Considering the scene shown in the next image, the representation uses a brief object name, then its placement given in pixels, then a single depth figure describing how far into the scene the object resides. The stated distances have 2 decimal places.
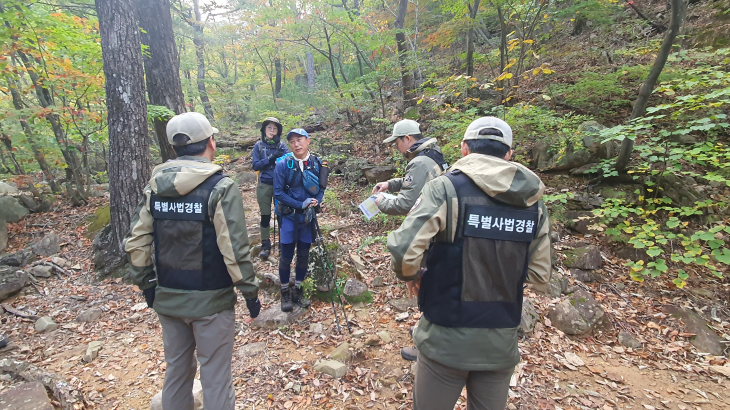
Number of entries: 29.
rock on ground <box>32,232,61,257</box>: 6.05
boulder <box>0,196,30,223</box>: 7.72
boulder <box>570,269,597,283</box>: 5.09
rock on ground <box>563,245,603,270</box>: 5.22
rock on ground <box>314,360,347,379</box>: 3.31
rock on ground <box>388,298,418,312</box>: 4.50
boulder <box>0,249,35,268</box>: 5.64
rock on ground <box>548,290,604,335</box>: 4.10
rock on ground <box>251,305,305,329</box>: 4.09
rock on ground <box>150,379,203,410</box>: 2.86
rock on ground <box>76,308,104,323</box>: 4.43
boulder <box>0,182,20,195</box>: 8.85
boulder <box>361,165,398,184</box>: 8.64
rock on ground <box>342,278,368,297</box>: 4.70
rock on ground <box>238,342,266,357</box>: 3.65
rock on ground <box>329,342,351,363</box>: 3.52
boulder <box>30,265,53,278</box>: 5.40
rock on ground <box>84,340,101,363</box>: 3.67
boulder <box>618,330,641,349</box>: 3.96
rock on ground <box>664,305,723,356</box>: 3.89
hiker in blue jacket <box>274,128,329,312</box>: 3.93
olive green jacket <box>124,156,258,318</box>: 2.16
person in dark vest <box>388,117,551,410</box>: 1.74
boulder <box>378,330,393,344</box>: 3.86
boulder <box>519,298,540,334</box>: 3.93
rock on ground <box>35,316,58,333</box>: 4.16
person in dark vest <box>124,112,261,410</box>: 2.20
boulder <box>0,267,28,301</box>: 4.72
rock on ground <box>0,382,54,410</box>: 2.42
